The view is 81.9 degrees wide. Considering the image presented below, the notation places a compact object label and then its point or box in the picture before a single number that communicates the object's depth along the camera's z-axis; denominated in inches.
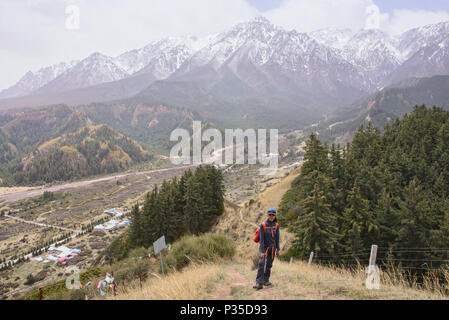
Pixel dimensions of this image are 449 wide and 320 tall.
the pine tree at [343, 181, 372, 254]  870.4
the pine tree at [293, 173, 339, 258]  791.7
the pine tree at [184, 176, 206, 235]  1413.6
